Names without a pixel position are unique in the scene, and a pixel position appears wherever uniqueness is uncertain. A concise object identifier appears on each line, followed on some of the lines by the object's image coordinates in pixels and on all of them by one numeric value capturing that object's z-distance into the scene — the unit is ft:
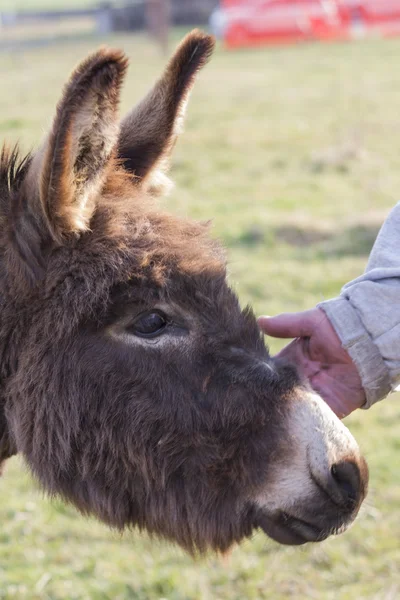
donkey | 7.84
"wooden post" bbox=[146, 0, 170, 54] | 79.65
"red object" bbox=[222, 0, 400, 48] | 87.61
